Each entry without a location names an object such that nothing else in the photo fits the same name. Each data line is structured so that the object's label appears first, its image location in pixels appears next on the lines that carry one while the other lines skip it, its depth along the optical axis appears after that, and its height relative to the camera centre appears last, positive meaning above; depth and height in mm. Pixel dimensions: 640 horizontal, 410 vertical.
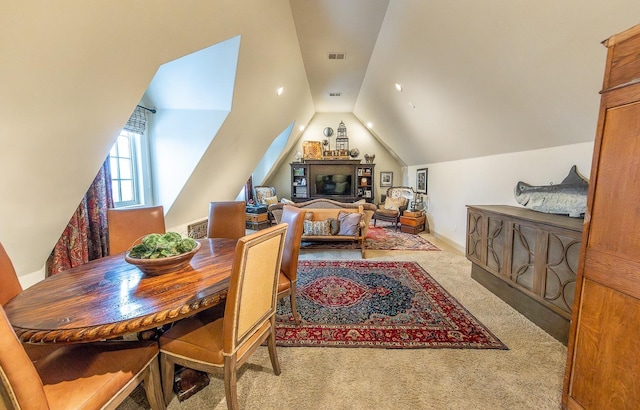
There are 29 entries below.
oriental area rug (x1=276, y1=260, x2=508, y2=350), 2018 -1236
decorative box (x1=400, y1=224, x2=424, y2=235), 5634 -1084
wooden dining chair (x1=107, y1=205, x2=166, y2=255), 2156 -424
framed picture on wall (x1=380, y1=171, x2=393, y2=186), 8109 +82
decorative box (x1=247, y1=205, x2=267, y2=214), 6367 -777
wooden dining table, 997 -572
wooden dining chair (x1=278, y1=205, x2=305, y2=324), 2098 -620
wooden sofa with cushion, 4008 -690
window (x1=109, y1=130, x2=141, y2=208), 3150 +75
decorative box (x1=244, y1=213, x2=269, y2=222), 6336 -970
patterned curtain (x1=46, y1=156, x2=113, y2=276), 2293 -537
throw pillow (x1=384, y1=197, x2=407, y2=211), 6359 -594
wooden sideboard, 1939 -707
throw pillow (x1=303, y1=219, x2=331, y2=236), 4062 -778
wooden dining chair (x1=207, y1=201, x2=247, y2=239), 2789 -472
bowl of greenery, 1421 -446
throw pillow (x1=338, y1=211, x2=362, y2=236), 3994 -693
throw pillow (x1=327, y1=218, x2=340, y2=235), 4055 -745
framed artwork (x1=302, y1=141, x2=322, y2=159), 7680 +836
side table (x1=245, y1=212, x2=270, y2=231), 6352 -1069
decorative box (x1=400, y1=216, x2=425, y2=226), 5615 -900
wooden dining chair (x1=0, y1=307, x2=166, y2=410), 767 -804
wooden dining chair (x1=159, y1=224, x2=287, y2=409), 1215 -799
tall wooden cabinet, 1076 -315
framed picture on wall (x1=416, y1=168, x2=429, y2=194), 6171 -10
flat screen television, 7871 -172
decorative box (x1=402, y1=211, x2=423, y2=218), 5668 -752
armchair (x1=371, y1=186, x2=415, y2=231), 6043 -628
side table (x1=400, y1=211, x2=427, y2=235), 5625 -939
